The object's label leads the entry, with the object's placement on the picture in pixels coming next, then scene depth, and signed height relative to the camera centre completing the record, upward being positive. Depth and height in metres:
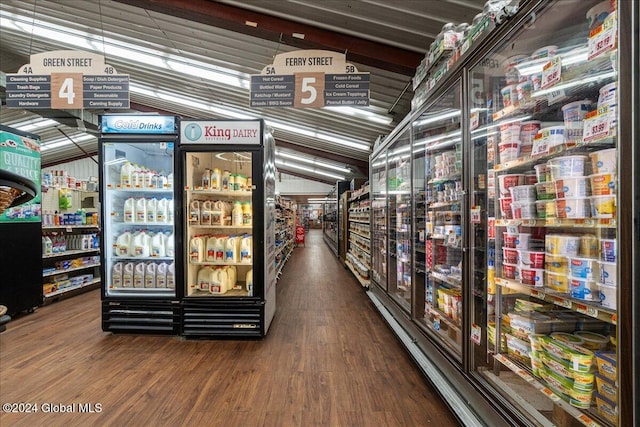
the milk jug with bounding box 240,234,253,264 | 3.94 -0.40
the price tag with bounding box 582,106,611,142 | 1.29 +0.36
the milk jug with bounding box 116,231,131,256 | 3.94 -0.35
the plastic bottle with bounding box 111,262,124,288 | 3.90 -0.72
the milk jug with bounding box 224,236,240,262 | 3.87 -0.42
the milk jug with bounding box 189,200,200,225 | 3.79 +0.04
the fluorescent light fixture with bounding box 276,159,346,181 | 16.88 +2.51
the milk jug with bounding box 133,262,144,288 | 3.92 -0.74
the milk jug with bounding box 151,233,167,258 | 3.98 -0.35
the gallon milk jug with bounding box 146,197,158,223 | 3.96 +0.07
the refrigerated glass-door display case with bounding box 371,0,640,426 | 1.15 -0.03
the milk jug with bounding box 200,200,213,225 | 3.89 +0.03
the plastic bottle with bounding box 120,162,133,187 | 3.88 +0.50
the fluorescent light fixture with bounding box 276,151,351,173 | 14.29 +2.45
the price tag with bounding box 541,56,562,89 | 1.56 +0.70
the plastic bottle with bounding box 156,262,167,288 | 3.93 -0.72
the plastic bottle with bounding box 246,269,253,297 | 3.70 -0.79
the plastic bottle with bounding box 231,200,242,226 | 4.00 +0.02
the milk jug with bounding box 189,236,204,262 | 3.78 -0.40
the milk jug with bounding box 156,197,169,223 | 3.94 +0.05
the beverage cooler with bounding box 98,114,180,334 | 3.66 -0.16
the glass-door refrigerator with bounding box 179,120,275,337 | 3.62 -0.25
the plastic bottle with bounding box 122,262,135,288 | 3.91 -0.75
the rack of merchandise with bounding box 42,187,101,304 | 5.39 -0.47
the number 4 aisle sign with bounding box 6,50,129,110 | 4.99 +2.11
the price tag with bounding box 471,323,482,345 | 2.11 -0.80
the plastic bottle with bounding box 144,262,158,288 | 3.94 -0.73
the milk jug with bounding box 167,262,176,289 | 3.91 -0.73
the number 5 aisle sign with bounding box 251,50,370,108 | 4.54 +1.93
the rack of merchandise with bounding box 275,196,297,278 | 8.09 -0.56
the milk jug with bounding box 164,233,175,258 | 3.98 -0.36
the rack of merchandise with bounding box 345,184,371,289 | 6.87 -0.56
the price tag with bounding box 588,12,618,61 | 1.20 +0.69
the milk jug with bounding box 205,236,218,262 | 3.88 -0.40
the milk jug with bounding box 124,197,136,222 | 3.95 +0.07
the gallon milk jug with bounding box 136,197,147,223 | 3.95 +0.08
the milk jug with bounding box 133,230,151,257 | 3.94 -0.34
